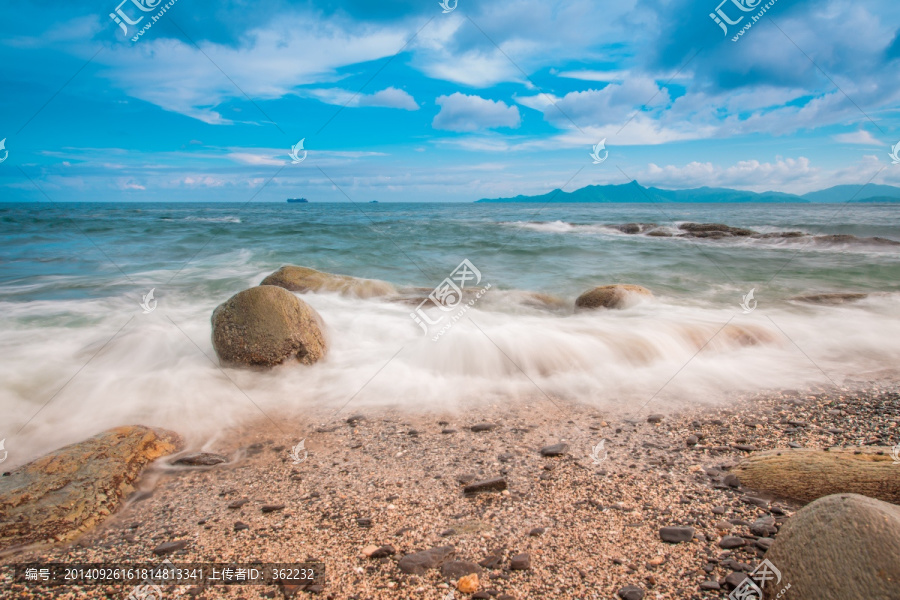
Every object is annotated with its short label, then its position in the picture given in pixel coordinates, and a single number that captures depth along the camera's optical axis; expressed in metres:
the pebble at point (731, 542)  3.14
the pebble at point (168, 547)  3.33
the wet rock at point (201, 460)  4.62
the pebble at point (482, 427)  5.20
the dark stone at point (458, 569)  2.97
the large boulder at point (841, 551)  2.29
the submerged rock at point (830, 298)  11.17
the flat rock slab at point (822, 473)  3.45
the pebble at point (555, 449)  4.53
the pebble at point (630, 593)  2.75
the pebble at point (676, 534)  3.22
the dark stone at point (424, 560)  3.02
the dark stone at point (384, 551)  3.17
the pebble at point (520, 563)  3.02
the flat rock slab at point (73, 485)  3.61
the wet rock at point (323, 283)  12.16
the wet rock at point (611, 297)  10.46
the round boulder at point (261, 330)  6.96
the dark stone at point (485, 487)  3.92
